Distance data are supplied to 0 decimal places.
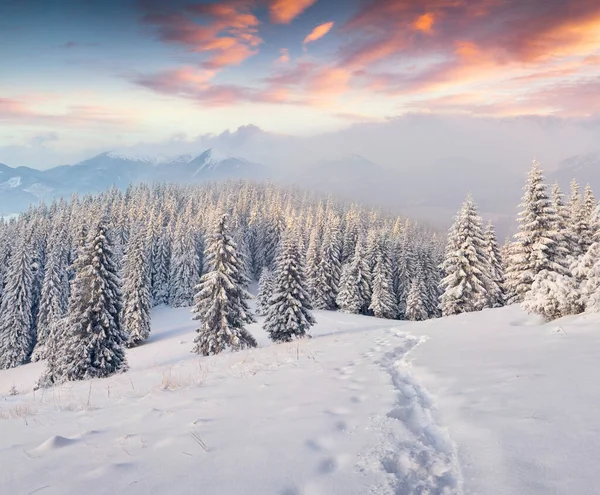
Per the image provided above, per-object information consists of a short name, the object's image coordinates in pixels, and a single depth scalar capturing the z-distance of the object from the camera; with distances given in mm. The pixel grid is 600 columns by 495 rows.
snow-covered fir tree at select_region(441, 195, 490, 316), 32875
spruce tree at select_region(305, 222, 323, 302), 55969
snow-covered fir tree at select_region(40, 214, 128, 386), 21828
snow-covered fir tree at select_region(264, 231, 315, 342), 25031
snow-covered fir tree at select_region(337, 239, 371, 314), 52312
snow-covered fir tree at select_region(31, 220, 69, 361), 49219
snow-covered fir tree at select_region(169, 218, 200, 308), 67125
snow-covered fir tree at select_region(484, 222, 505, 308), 40256
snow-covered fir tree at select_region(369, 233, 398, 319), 52219
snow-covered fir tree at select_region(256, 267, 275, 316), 50647
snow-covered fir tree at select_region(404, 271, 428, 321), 49441
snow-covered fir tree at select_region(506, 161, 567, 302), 25672
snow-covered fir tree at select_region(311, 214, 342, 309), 55906
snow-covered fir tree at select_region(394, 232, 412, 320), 59812
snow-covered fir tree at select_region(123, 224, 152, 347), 45938
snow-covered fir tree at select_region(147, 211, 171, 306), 70750
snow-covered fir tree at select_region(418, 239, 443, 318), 55594
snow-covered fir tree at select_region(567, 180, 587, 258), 30172
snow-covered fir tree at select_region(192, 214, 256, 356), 24516
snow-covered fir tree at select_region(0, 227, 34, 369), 47500
